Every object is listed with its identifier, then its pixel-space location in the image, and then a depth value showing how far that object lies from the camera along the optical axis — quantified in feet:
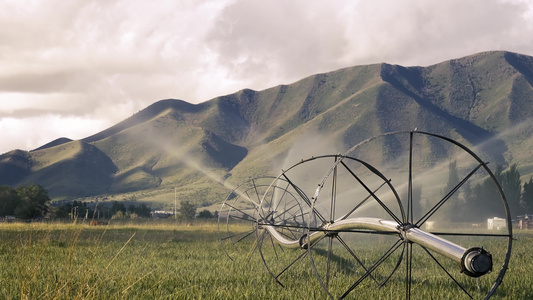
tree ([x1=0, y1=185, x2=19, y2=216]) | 254.88
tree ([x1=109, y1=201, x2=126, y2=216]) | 337.58
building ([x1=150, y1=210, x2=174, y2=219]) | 469.65
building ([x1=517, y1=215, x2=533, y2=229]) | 228.22
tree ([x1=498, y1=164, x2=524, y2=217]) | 345.51
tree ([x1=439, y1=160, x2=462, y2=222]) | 353.31
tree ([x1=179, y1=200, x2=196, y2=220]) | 365.61
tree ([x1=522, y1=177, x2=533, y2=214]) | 366.26
